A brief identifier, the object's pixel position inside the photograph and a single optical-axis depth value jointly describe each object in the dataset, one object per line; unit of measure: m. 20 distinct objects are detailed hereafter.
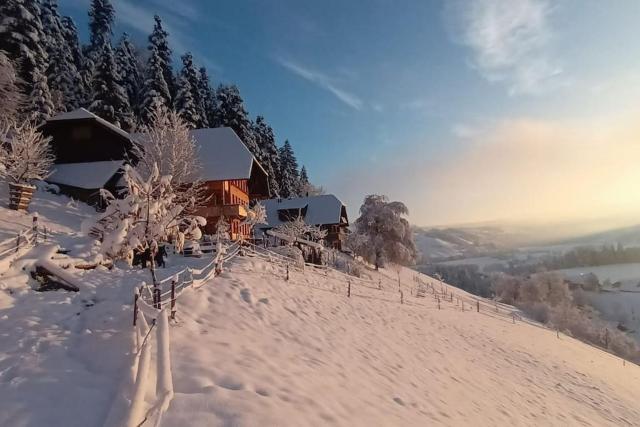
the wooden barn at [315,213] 53.94
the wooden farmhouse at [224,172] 30.48
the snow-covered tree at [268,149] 56.88
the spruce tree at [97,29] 51.03
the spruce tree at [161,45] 47.16
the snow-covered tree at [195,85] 51.34
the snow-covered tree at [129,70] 48.06
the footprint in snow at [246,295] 13.00
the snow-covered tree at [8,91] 28.17
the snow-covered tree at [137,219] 9.05
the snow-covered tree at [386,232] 45.09
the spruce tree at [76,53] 46.91
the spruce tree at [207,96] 57.91
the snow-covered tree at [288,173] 66.56
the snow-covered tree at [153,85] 42.78
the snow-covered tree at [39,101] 33.06
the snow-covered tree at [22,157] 23.52
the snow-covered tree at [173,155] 27.67
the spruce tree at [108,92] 40.25
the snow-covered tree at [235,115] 49.47
